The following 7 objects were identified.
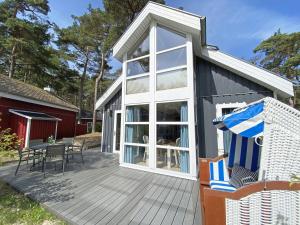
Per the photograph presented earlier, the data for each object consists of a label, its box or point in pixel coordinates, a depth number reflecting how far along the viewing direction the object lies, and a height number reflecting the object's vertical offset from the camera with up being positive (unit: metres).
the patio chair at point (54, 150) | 5.14 -0.70
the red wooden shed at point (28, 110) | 9.91 +1.32
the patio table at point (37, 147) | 5.56 -0.65
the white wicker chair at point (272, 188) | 1.82 -0.66
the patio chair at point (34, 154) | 5.18 -0.93
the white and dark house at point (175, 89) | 5.37 +1.49
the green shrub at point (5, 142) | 3.39 -0.29
